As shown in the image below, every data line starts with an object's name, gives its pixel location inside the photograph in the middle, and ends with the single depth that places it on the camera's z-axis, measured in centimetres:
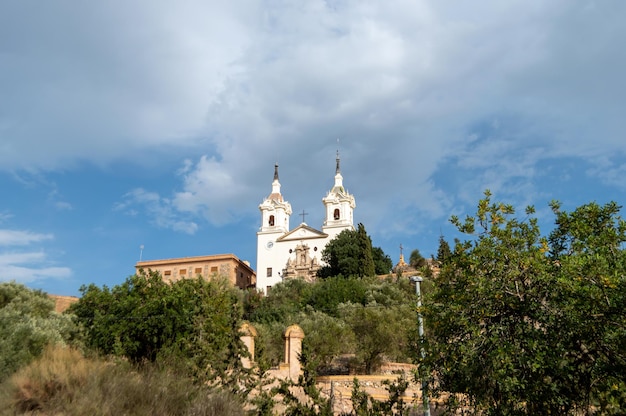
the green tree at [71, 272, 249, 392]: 1228
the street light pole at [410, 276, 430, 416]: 938
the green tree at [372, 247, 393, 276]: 5791
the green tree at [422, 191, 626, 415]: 730
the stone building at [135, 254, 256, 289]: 6338
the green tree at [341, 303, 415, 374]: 2377
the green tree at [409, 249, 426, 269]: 6064
